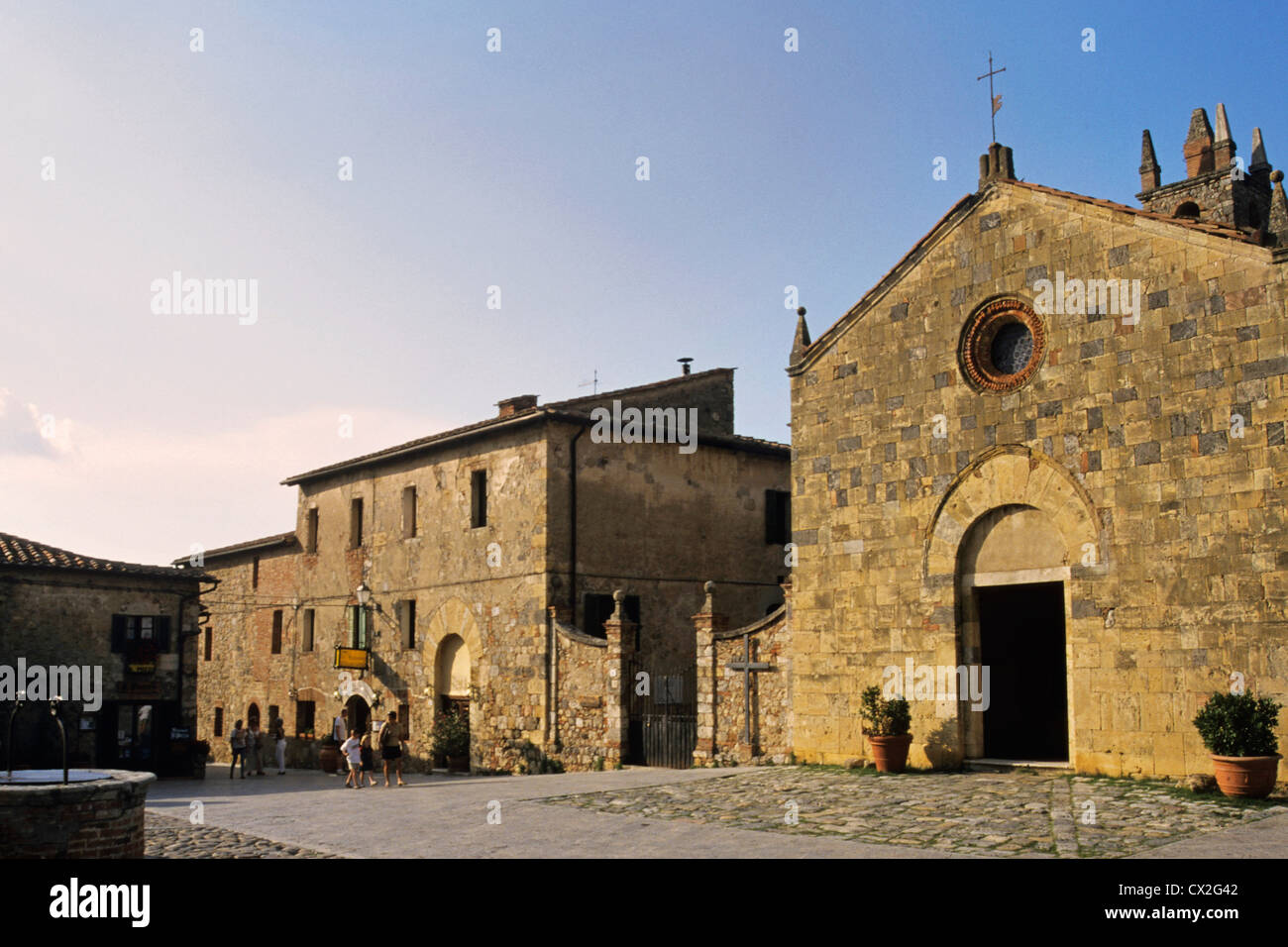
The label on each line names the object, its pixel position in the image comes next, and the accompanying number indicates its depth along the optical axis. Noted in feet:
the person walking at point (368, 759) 71.15
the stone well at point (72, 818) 30.71
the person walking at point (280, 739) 96.68
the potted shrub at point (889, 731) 54.85
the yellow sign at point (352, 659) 93.71
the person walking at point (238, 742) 89.40
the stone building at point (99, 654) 81.35
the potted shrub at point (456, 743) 83.71
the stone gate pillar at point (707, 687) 65.31
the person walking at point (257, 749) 92.89
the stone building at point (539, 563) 77.92
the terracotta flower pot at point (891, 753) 54.80
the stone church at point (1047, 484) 45.78
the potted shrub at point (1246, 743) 41.52
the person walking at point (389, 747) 67.18
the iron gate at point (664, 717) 67.62
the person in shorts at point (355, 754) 68.13
